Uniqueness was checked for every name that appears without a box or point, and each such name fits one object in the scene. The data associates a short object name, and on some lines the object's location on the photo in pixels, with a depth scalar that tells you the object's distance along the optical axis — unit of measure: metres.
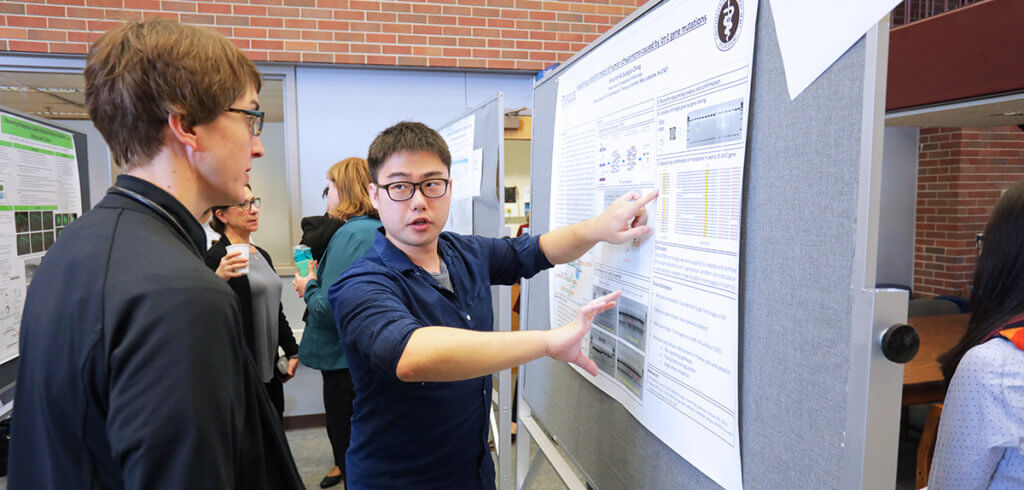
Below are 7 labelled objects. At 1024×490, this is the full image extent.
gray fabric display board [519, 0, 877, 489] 0.64
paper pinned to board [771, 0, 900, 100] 0.60
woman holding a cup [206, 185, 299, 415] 2.23
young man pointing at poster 0.92
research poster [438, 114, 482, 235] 2.31
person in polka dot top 0.98
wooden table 2.29
